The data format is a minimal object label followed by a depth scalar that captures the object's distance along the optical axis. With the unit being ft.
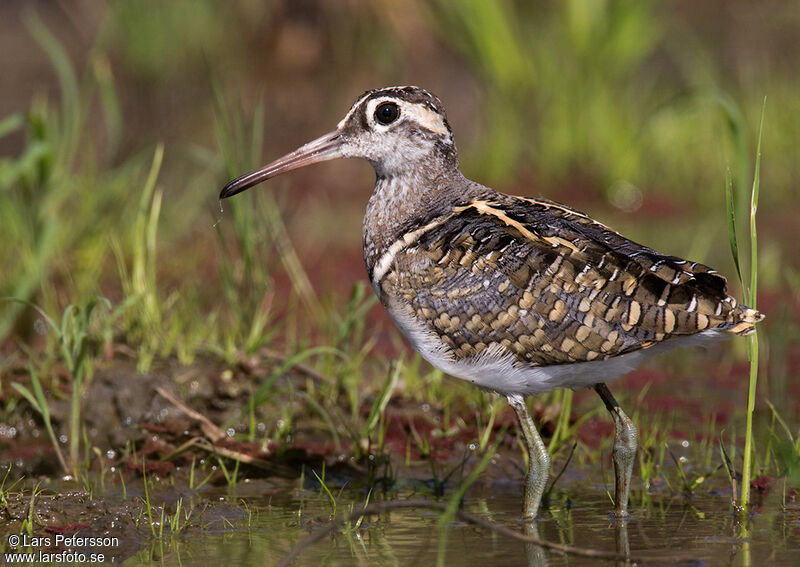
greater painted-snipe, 30.86
